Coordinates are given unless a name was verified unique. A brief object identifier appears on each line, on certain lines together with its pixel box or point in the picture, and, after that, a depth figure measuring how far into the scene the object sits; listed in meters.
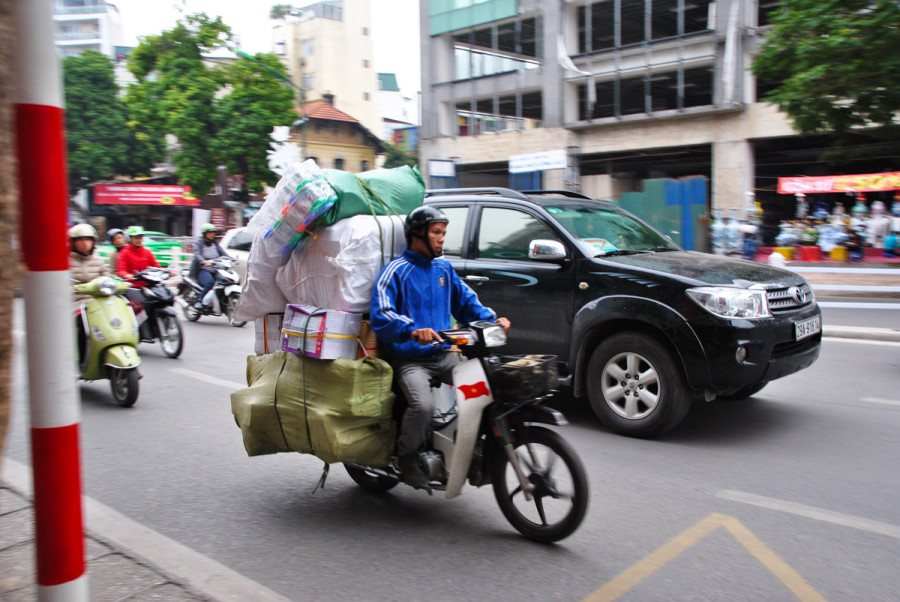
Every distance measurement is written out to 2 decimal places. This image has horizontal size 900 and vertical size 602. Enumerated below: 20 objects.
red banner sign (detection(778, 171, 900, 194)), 24.80
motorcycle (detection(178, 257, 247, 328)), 12.15
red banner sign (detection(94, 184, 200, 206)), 48.91
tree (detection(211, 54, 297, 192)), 39.25
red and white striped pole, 2.15
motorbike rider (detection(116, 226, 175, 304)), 9.12
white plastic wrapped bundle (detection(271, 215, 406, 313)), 3.80
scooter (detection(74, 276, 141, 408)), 6.75
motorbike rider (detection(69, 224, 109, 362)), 7.16
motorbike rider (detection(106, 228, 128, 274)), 9.02
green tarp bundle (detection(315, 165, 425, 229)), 3.86
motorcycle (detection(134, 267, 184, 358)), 8.99
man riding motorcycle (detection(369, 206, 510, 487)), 3.65
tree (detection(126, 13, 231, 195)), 38.97
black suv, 5.11
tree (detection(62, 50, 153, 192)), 46.50
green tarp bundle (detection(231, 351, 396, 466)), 3.71
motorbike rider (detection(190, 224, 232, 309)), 12.23
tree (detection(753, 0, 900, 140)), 13.80
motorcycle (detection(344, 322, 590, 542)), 3.43
